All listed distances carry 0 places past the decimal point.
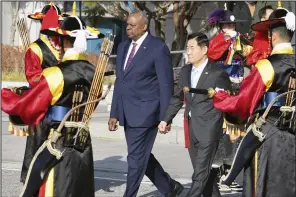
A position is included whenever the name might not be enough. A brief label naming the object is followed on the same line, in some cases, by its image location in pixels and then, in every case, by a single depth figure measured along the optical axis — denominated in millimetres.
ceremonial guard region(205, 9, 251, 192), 13488
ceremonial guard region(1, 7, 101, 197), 9167
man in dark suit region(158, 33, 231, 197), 10699
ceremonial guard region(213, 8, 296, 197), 9619
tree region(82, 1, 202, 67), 34130
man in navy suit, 11261
